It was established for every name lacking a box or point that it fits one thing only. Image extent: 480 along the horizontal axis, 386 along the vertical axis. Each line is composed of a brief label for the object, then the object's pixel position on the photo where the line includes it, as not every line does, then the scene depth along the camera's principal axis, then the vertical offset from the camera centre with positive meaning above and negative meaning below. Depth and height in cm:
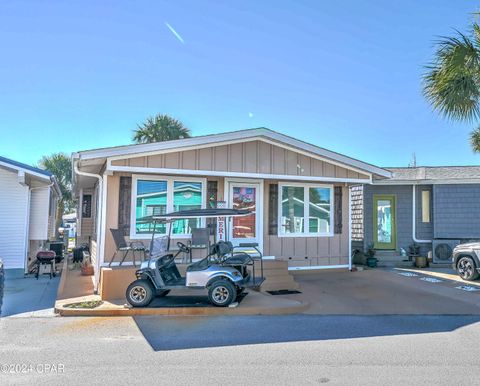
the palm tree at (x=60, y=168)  2655 +354
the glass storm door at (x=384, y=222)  1339 +4
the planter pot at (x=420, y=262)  1254 -128
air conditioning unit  1272 -89
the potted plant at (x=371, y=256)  1248 -113
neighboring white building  1089 +22
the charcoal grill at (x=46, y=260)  1083 -122
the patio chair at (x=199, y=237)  854 -38
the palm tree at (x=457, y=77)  805 +322
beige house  860 +86
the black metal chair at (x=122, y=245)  794 -57
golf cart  664 -100
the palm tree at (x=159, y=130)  1927 +466
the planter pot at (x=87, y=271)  1116 -156
